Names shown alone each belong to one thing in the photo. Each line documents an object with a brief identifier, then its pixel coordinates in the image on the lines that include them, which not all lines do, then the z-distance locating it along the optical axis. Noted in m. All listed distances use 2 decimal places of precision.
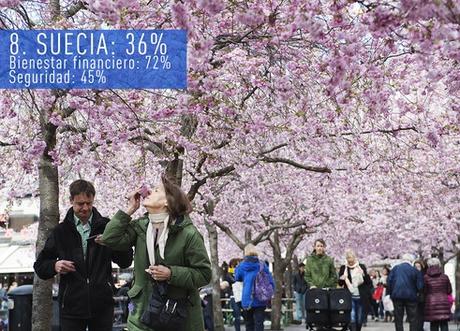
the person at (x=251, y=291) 16.09
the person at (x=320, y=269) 16.16
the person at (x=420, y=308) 17.40
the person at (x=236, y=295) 19.14
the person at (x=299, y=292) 30.78
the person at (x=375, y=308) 34.56
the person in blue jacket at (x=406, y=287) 17.11
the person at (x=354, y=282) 18.06
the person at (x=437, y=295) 16.66
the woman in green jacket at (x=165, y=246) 6.58
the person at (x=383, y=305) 34.28
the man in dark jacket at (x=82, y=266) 7.32
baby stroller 16.27
